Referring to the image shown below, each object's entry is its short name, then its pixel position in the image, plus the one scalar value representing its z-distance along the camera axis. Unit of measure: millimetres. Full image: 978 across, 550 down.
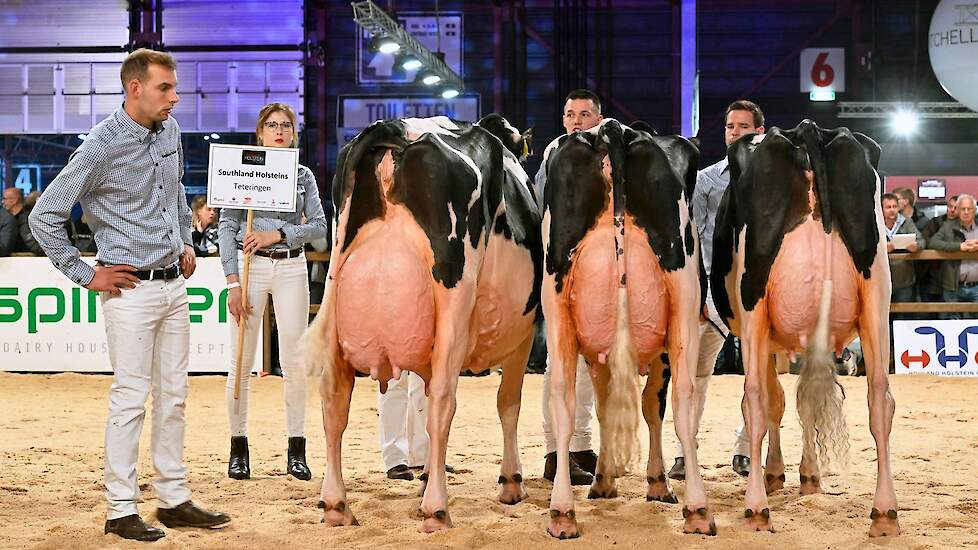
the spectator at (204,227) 11258
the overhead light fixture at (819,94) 18938
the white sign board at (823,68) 19000
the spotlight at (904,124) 18291
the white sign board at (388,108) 19672
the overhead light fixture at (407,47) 15350
